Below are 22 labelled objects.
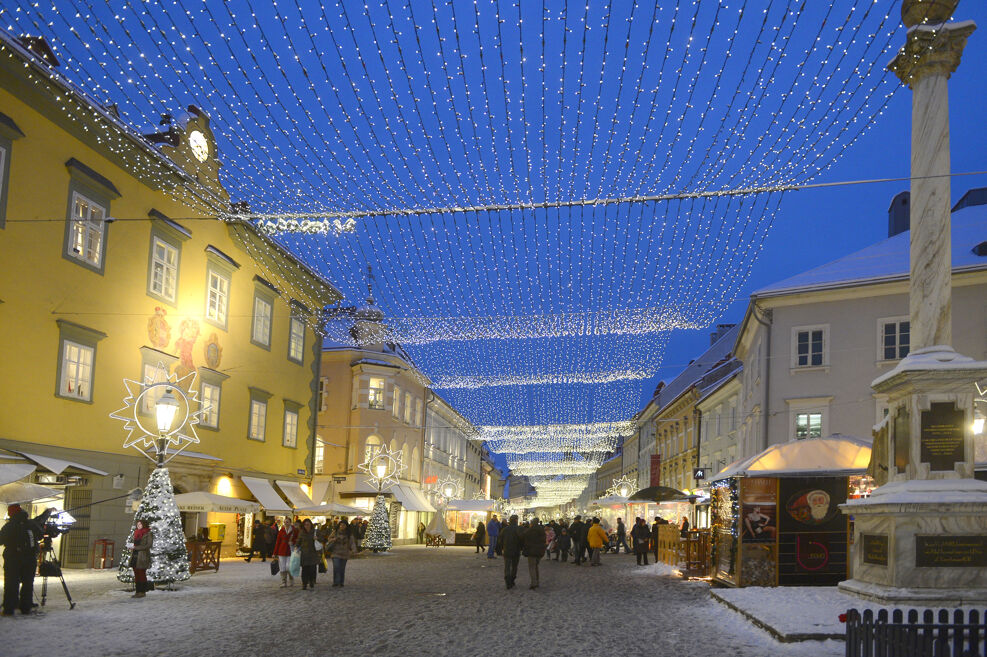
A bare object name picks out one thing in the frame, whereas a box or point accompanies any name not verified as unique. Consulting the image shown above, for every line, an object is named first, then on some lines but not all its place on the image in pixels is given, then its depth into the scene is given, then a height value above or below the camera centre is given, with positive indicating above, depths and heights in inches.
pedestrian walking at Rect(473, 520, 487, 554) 1708.2 -141.1
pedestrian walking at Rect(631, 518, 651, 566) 1333.7 -103.2
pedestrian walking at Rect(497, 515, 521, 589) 827.4 -79.2
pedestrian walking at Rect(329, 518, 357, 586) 796.0 -84.2
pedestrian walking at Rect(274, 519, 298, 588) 823.1 -85.2
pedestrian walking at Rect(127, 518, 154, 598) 677.3 -81.6
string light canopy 437.4 +144.7
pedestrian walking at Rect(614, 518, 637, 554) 1726.1 -126.4
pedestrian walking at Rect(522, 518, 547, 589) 832.9 -74.1
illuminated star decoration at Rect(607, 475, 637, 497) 2394.2 -70.9
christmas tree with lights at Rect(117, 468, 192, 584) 714.2 -66.4
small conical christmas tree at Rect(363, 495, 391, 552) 1465.3 -118.5
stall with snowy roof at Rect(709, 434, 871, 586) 754.8 -35.8
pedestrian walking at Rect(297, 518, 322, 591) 791.7 -85.2
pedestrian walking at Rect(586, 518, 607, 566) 1273.4 -103.5
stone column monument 498.9 +29.6
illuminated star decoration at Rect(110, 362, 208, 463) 1002.7 +29.5
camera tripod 574.6 -78.3
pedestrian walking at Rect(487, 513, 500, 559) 1493.6 -118.9
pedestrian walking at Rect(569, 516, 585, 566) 1325.0 -104.8
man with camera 552.7 -70.0
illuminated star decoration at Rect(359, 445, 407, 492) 1808.3 -25.6
